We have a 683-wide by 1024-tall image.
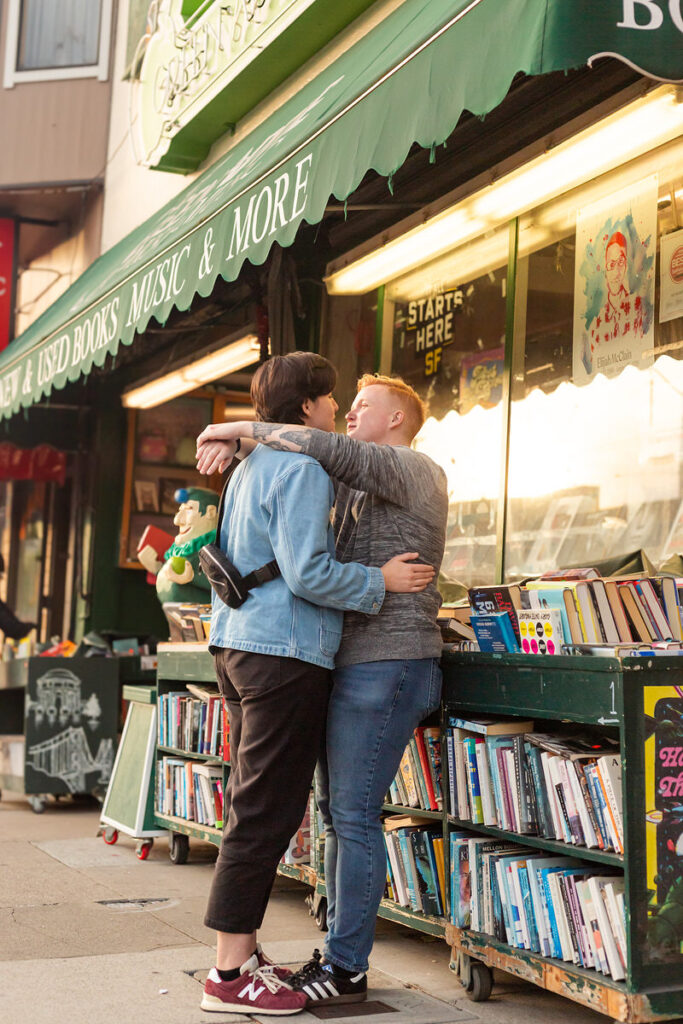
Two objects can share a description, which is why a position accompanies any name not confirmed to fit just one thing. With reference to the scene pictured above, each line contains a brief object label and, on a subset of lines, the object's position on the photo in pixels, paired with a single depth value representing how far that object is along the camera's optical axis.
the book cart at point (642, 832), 3.21
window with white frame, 11.54
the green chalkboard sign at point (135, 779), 6.38
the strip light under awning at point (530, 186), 4.93
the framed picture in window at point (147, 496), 10.80
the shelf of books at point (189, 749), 5.78
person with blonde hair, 3.67
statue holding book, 6.59
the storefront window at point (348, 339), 7.47
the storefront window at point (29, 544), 12.55
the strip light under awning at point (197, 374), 8.54
